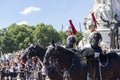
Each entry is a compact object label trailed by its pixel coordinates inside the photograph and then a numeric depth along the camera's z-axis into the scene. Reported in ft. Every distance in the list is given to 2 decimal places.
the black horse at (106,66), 50.08
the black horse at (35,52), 56.60
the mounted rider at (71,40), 54.44
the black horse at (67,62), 49.49
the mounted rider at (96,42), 49.52
